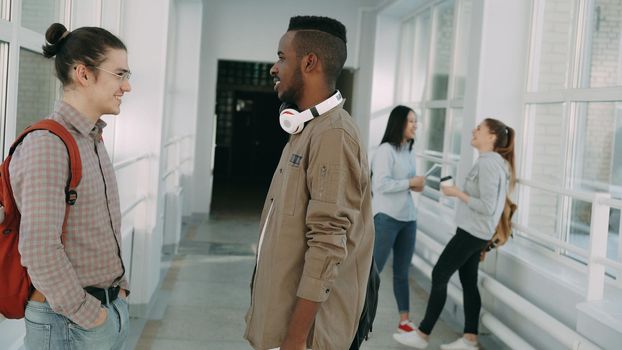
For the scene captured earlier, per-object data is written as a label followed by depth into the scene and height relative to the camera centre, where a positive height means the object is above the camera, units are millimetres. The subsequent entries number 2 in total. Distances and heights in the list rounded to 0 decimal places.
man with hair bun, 1634 -233
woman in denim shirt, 4594 -318
